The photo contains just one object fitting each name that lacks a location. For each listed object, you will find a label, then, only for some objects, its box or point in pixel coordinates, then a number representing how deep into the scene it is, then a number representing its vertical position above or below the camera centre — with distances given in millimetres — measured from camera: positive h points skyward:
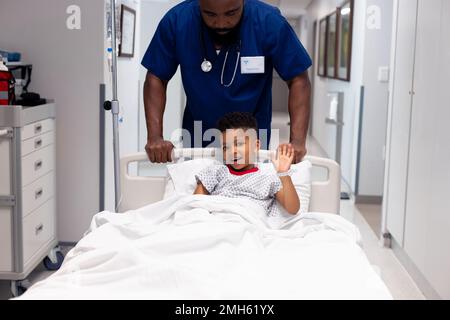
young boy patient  2006 -316
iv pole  2289 -138
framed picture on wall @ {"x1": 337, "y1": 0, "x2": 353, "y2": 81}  5484 +397
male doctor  2258 +69
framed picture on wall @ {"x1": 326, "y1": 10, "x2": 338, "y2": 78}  6551 +420
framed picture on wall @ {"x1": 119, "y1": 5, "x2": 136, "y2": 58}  3936 +303
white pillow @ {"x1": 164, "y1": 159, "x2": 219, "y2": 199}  2160 -343
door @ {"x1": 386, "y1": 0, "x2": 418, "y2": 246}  3416 -189
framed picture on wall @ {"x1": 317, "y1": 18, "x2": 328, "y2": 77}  7582 +406
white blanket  1355 -443
